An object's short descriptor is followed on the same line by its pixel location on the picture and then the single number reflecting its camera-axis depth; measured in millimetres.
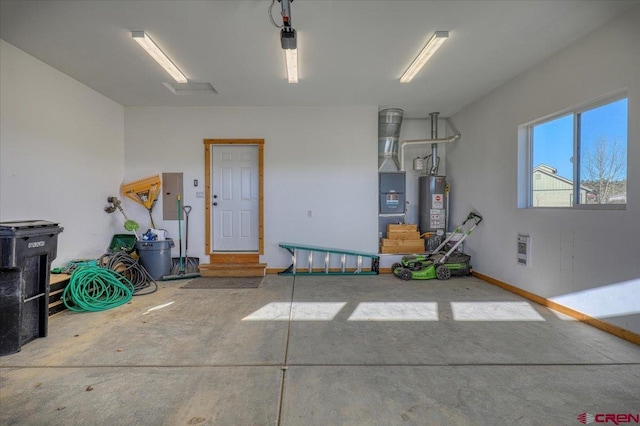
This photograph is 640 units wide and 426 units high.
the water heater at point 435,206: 6035
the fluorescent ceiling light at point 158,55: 3291
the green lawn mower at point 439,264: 5121
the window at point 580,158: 3027
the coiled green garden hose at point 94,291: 3594
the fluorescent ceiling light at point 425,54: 3266
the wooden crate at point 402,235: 5766
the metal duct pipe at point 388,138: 5816
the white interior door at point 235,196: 5812
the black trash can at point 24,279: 2551
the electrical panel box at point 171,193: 5676
